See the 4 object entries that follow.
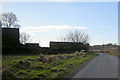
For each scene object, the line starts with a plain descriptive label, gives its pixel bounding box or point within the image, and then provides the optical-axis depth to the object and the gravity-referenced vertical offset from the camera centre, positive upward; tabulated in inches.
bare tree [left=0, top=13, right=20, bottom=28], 1516.1 +250.6
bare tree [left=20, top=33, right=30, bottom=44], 1953.0 +24.0
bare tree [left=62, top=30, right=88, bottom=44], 2382.5 +48.5
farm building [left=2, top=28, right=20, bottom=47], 1096.0 +31.1
